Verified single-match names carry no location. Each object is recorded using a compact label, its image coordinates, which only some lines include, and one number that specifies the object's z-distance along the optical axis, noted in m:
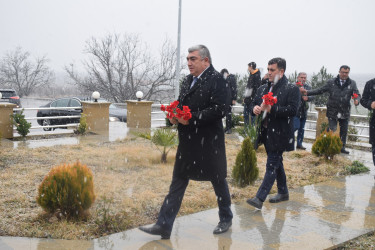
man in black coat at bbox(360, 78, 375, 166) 6.73
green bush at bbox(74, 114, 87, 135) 11.94
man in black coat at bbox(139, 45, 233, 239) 3.84
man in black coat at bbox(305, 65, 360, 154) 8.90
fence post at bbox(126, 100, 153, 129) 14.18
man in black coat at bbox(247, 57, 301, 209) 4.85
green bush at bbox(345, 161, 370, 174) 7.53
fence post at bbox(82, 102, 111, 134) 12.64
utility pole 18.31
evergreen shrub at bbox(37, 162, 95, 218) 4.34
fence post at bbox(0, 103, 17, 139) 10.59
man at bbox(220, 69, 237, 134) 10.76
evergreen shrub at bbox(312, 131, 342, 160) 7.96
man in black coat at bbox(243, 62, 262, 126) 10.57
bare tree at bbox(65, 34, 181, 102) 31.31
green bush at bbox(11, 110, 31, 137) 10.77
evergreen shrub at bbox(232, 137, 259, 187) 6.17
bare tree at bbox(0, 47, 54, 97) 49.91
